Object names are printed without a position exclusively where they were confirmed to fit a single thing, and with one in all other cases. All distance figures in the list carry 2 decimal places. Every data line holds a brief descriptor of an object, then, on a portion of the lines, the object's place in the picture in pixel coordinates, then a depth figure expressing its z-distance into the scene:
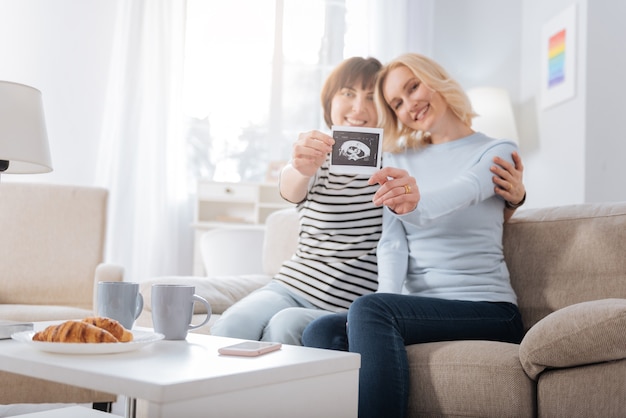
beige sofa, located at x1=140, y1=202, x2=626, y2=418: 1.29
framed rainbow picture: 3.72
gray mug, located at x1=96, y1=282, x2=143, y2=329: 1.29
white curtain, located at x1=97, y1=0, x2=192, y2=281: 4.25
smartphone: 1.08
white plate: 1.04
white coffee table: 0.86
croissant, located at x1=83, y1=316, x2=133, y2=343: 1.11
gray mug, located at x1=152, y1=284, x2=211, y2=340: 1.25
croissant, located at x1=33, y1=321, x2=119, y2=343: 1.07
